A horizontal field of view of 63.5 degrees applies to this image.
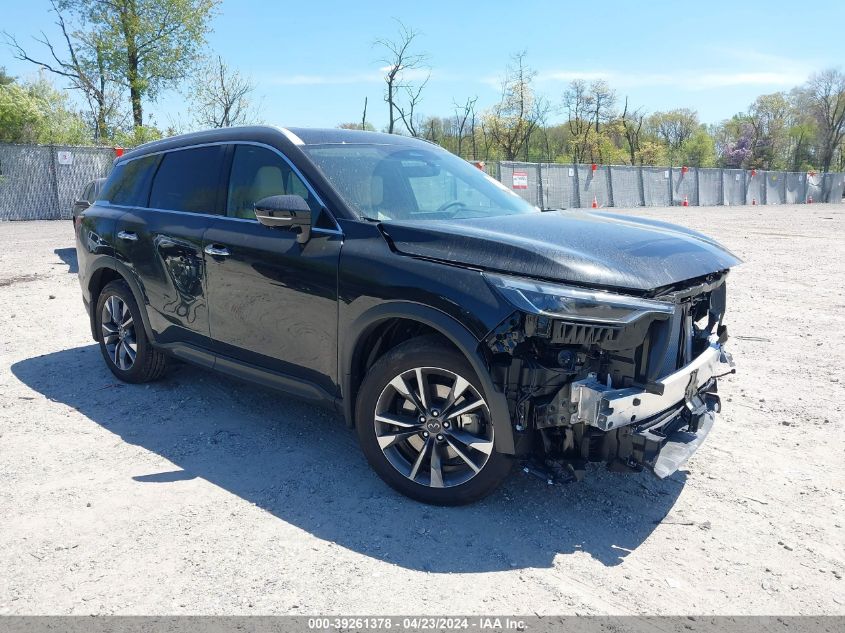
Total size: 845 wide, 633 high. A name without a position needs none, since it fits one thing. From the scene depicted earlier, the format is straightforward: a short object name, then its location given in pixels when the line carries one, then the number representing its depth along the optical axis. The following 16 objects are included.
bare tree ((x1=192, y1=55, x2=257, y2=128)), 36.03
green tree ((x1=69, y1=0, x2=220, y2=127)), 30.41
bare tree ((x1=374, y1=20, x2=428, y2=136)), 43.03
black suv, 3.05
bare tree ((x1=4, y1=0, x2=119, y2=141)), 30.92
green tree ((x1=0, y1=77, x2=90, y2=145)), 22.59
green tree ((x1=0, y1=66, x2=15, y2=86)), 39.91
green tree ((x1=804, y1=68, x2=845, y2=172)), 79.94
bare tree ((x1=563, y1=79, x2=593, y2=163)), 65.19
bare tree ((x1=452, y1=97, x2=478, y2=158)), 53.47
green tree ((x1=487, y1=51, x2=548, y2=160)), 52.91
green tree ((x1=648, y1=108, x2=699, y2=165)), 87.12
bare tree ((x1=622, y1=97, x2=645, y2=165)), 68.31
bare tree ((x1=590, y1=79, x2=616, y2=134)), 65.00
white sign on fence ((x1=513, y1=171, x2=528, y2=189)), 27.22
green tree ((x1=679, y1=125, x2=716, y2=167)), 80.88
